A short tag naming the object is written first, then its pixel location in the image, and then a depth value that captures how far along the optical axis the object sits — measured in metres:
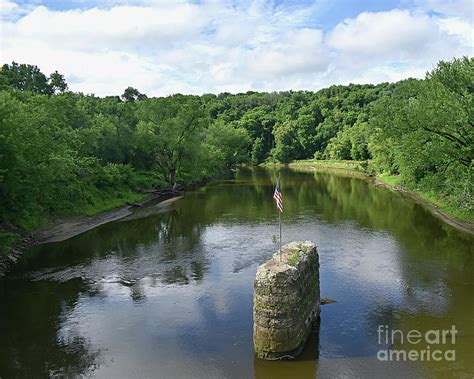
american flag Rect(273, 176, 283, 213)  22.33
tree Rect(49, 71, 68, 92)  85.31
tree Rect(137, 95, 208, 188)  73.62
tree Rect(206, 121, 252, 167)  115.62
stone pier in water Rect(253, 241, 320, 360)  18.28
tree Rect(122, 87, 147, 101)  114.72
